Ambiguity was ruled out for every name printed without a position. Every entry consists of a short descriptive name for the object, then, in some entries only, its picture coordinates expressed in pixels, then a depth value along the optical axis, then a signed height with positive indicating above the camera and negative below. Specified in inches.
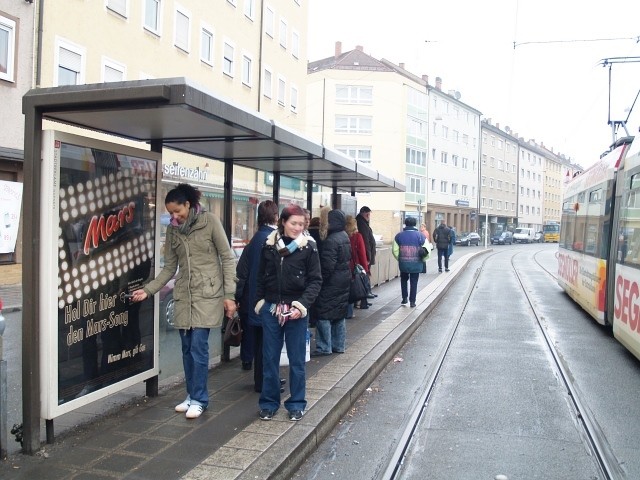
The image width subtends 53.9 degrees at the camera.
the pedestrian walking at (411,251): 467.2 -20.0
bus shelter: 157.5 +27.8
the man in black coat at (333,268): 283.4 -21.0
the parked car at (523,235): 2898.6 -32.5
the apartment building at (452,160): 2568.9 +287.9
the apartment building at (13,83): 648.4 +134.6
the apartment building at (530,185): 3691.4 +266.5
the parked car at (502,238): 2650.1 -47.5
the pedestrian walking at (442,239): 854.5 -19.1
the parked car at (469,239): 2399.1 -51.3
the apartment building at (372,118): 2267.5 +378.4
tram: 315.6 -7.0
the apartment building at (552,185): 4203.5 +310.4
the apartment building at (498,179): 3122.5 +256.0
